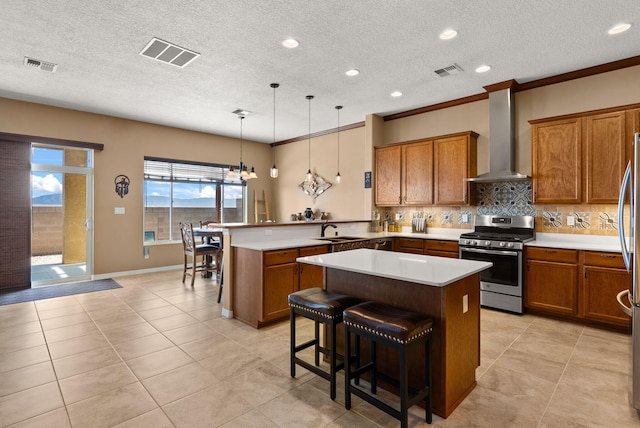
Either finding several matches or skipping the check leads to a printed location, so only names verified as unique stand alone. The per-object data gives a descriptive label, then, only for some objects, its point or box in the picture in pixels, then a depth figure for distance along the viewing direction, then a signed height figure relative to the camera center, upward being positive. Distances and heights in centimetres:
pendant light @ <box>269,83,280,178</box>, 458 +184
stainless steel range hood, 453 +116
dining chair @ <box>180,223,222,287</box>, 556 -58
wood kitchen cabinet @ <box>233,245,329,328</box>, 358 -75
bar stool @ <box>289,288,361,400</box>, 228 -70
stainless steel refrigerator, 211 -39
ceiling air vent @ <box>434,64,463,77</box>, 401 +182
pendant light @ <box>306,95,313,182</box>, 496 +64
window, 685 +45
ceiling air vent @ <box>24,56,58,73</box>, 382 +182
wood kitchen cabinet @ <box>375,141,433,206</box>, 530 +71
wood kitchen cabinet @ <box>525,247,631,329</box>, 347 -77
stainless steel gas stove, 405 -52
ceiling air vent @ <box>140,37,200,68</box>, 343 +180
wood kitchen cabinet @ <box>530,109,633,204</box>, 367 +70
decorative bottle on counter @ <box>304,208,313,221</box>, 742 +4
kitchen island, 207 -59
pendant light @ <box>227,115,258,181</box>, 524 +69
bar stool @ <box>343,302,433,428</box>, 183 -69
